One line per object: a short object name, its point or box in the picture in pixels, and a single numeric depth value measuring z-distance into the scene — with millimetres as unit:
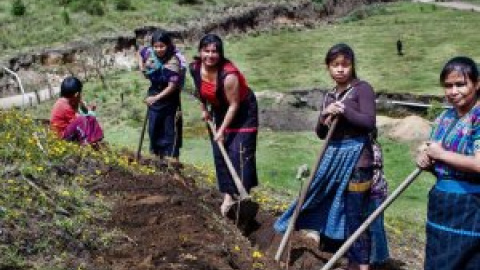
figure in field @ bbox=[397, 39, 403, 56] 23578
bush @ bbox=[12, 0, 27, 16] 23844
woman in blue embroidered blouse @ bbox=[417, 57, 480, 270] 4102
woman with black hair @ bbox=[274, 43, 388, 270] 5066
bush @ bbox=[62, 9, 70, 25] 24031
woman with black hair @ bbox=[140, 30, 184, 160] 7621
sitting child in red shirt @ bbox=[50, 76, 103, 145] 7391
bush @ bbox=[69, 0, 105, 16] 25422
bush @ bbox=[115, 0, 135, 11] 26483
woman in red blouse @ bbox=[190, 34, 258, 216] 6078
